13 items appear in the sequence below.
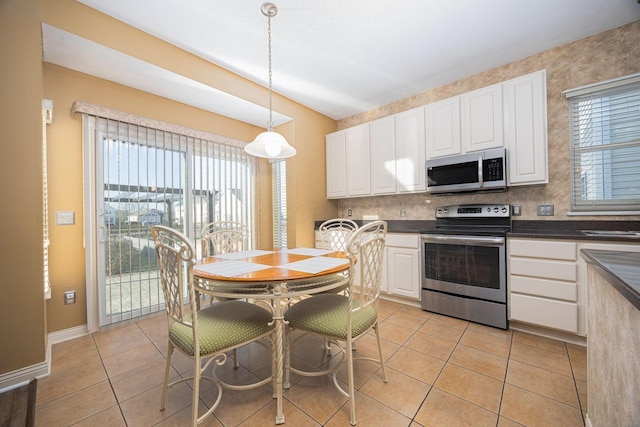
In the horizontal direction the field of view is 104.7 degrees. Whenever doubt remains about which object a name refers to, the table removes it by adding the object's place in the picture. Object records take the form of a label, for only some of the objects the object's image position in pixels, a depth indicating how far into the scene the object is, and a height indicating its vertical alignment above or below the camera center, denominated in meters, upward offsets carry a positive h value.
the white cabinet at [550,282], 1.96 -0.62
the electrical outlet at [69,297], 2.24 -0.73
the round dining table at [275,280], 1.29 -0.36
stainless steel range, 2.32 -0.56
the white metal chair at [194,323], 1.20 -0.62
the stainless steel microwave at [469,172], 2.48 +0.41
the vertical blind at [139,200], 2.41 +0.17
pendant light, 1.93 +0.57
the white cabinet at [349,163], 3.56 +0.75
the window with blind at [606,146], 2.15 +0.56
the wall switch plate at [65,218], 2.21 -0.01
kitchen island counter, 0.67 -0.45
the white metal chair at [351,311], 1.35 -0.62
